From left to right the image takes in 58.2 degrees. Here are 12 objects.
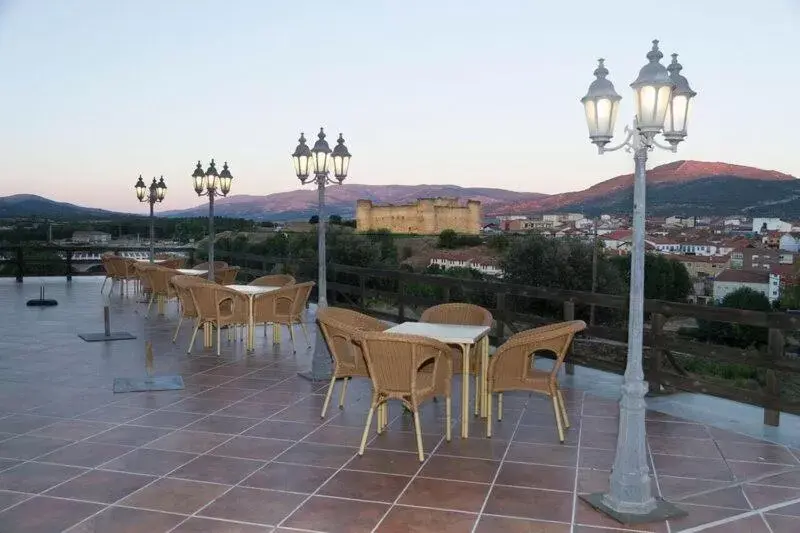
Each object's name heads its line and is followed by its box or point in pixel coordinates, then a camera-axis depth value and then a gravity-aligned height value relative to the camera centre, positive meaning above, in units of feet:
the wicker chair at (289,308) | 23.79 -2.99
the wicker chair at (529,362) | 13.88 -2.86
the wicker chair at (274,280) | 27.22 -2.46
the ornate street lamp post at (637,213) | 9.71 +0.10
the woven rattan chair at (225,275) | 34.55 -2.90
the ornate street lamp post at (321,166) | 20.15 +1.43
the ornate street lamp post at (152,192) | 43.34 +1.35
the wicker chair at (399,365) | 13.00 -2.73
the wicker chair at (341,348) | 14.83 -2.91
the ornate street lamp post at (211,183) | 30.50 +1.37
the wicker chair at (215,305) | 23.22 -2.97
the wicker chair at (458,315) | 16.85 -2.40
